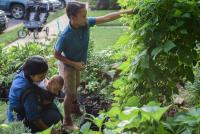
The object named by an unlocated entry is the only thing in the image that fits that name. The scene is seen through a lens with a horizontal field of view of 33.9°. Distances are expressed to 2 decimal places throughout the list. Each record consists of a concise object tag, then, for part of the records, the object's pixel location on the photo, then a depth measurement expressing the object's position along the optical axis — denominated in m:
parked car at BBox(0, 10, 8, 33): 13.62
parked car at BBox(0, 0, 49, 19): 17.66
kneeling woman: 3.14
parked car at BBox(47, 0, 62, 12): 19.06
